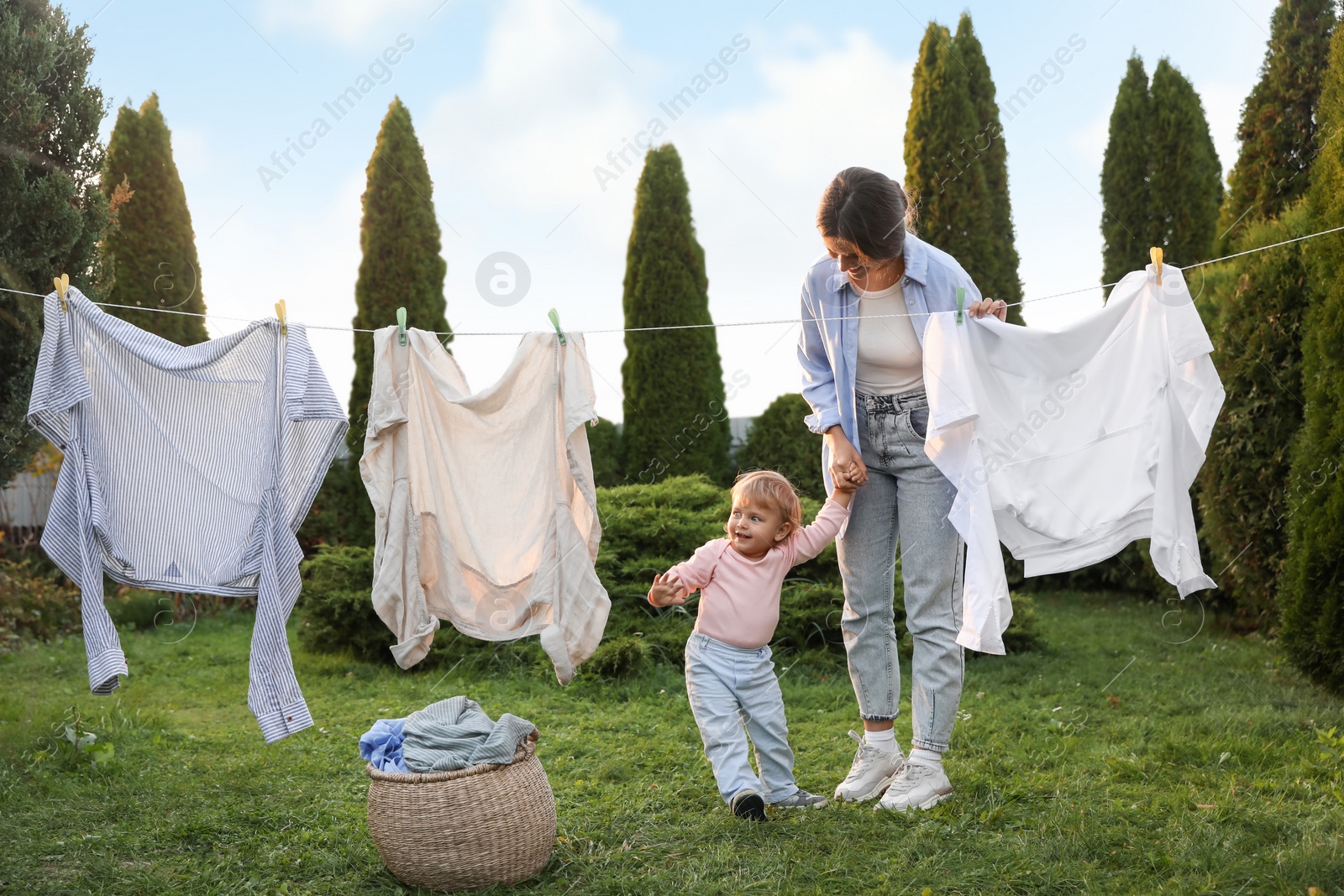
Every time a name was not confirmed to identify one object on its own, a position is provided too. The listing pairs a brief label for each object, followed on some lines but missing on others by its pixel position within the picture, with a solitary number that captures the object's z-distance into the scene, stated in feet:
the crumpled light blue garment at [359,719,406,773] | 9.20
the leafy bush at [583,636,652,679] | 16.81
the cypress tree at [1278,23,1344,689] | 13.71
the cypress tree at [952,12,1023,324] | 28.91
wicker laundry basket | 8.65
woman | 9.84
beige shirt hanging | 10.09
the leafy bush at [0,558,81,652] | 21.91
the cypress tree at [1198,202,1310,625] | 17.20
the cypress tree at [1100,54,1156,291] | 32.40
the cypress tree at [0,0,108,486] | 13.89
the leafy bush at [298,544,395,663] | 19.13
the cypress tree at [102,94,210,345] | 27.94
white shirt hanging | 9.46
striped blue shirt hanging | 9.30
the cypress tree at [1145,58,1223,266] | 31.78
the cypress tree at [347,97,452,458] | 28.37
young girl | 9.77
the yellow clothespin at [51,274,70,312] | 9.46
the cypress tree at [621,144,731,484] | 29.14
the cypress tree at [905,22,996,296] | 27.78
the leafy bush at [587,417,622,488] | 29.37
